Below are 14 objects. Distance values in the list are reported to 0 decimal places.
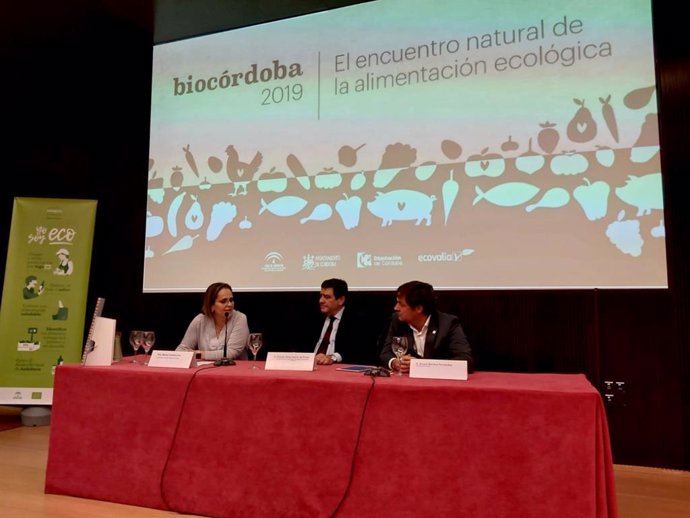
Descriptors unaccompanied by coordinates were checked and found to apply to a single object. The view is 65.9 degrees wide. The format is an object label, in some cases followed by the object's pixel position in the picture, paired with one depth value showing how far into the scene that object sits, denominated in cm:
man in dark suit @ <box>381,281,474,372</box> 235
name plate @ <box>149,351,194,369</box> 227
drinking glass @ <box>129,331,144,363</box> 237
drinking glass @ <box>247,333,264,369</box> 232
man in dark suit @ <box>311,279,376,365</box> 314
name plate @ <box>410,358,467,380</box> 187
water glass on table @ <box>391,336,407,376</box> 200
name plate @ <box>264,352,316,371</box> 212
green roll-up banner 407
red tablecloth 163
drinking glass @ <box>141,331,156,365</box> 238
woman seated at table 298
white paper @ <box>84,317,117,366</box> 236
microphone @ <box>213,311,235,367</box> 232
